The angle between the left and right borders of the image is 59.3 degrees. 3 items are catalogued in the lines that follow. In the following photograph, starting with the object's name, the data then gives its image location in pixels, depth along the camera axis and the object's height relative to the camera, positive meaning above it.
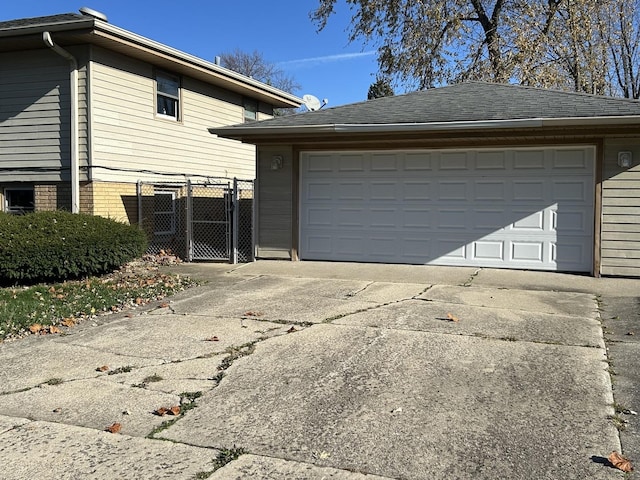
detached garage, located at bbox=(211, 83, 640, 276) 9.62 +0.75
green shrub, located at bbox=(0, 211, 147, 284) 9.09 -0.51
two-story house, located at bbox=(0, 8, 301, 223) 11.52 +2.27
